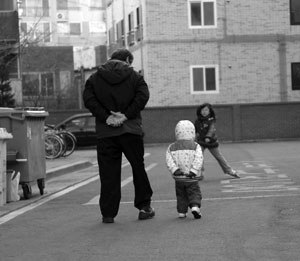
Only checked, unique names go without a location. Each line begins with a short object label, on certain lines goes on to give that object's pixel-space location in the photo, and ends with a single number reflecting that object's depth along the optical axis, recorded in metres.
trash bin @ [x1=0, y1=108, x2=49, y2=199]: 11.79
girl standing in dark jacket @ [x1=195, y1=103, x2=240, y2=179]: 14.79
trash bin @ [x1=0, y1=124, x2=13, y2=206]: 10.98
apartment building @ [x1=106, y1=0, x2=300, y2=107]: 35.91
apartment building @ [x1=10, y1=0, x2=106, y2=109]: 48.31
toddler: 8.82
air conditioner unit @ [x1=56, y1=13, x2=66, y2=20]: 71.00
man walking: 8.55
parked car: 32.00
